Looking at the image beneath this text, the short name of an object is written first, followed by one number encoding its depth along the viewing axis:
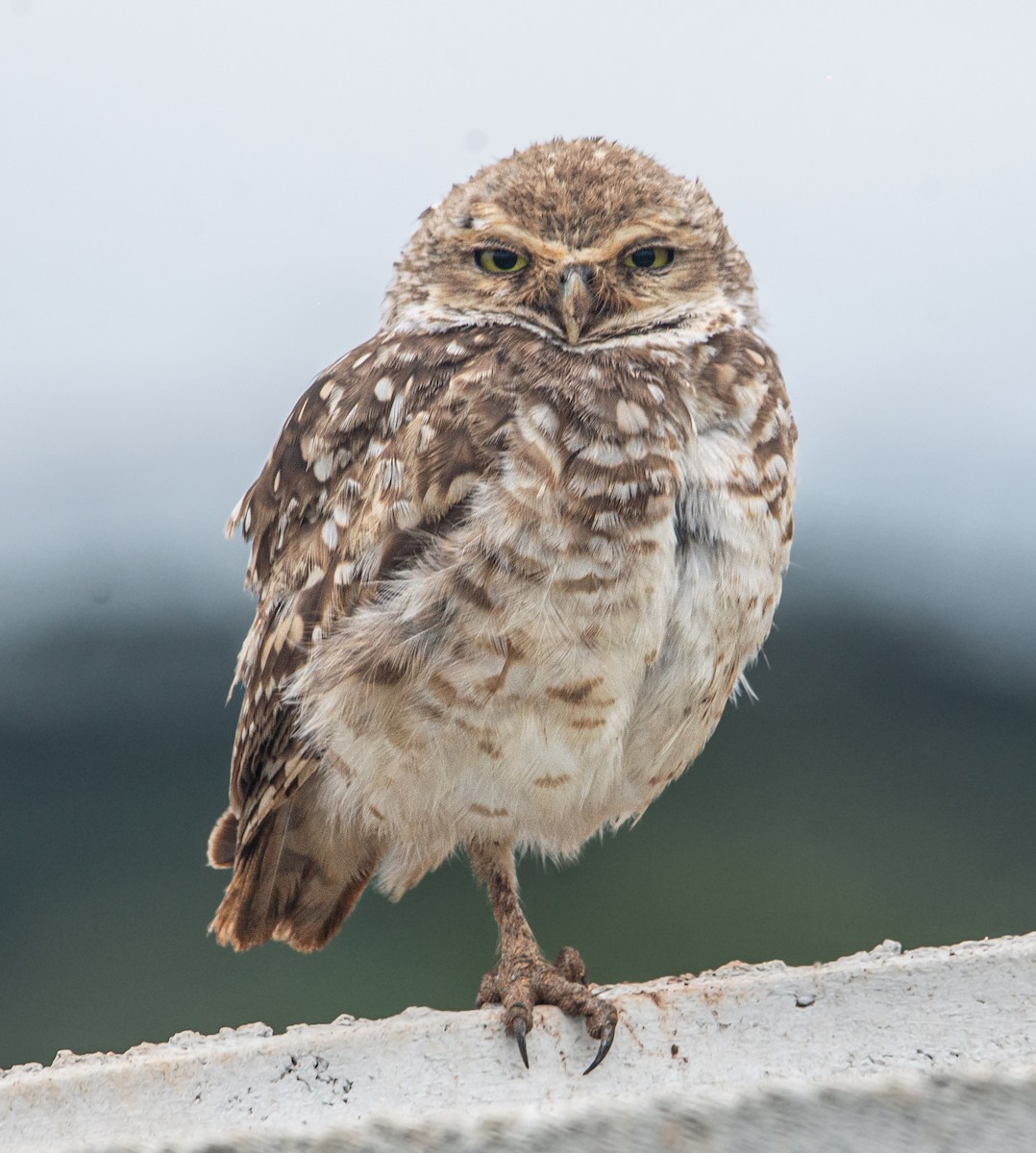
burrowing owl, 6.21
